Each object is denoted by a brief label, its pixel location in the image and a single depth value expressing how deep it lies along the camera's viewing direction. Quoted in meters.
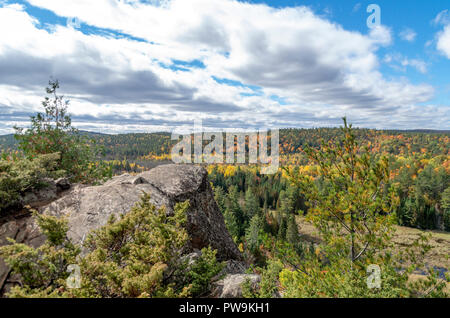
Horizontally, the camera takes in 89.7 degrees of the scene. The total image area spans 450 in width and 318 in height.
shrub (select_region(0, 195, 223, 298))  3.82
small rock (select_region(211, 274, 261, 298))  4.91
